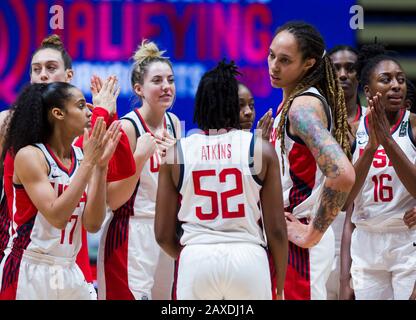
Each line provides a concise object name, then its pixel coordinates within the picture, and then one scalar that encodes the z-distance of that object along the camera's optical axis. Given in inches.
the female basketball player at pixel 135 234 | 494.6
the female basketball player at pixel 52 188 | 414.6
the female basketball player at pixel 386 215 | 508.4
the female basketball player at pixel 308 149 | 399.2
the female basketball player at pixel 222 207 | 370.6
